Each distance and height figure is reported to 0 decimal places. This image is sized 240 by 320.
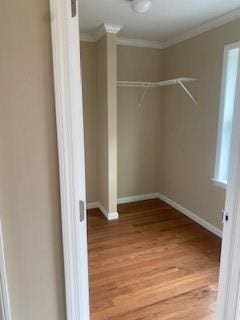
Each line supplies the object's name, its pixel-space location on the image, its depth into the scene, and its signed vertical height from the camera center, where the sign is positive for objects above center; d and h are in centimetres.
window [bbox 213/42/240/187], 270 -4
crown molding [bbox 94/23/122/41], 296 +94
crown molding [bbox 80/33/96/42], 333 +93
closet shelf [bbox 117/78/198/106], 323 +35
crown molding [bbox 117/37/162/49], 357 +94
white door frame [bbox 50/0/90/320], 91 -16
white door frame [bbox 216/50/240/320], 125 -71
